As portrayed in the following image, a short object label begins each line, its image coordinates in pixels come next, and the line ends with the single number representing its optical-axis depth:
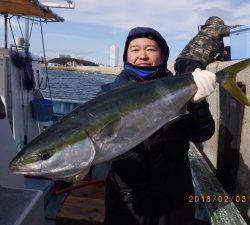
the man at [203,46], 3.70
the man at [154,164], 2.00
